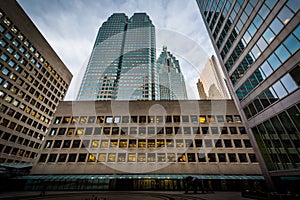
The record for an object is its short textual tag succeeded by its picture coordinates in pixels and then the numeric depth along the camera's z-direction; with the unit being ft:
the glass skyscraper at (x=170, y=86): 481.75
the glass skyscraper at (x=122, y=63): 344.28
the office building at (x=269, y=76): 50.56
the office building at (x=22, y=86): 133.49
